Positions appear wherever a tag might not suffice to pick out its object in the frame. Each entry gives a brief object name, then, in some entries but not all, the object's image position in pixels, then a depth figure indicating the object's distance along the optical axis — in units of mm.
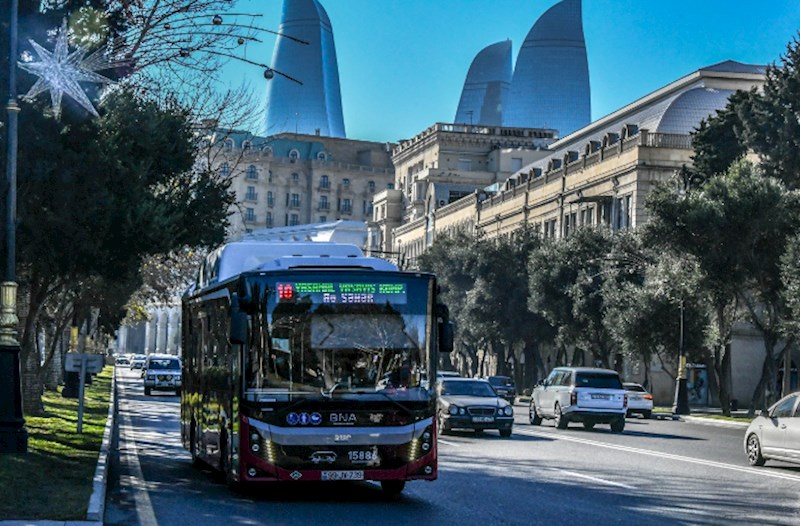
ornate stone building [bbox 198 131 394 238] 190750
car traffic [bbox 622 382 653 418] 52438
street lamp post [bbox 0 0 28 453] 20391
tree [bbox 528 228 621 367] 64875
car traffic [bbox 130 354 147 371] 129625
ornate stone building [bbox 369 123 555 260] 125625
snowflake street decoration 20619
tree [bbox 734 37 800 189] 54875
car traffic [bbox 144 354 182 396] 64562
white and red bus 16344
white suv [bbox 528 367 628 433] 37594
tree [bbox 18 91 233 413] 24297
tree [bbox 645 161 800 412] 46438
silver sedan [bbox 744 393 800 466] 23961
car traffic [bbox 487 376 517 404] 62112
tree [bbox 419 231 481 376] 82500
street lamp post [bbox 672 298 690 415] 55562
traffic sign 27734
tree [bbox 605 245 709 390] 54844
